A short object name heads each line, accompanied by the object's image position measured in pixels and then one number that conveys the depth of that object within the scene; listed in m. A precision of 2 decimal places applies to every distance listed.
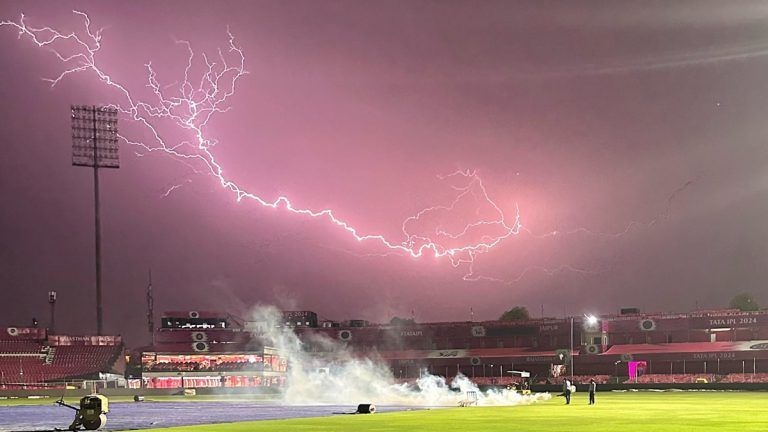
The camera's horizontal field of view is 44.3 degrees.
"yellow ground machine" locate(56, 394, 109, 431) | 42.12
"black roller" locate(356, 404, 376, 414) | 56.09
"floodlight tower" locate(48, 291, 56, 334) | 155.88
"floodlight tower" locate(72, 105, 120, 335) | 131.50
